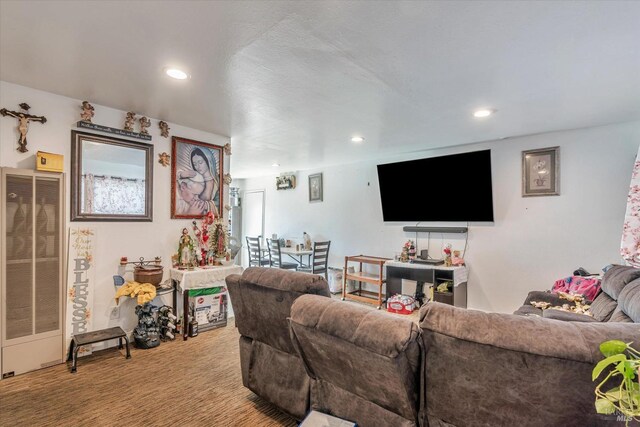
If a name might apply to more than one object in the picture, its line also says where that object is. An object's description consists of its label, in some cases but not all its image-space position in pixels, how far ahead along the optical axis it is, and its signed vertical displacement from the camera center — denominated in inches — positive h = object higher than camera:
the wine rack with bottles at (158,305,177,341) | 127.9 -44.0
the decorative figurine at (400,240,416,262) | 183.5 -21.3
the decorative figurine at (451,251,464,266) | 167.5 -23.9
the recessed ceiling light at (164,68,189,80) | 87.0 +41.7
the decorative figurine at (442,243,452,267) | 167.6 -21.7
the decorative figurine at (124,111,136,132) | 122.6 +38.4
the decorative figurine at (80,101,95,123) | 110.7 +38.5
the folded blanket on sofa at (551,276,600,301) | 113.0 -27.3
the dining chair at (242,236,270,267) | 244.4 -29.3
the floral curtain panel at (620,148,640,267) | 102.1 -3.5
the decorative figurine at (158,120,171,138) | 133.4 +39.2
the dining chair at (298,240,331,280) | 206.8 -28.9
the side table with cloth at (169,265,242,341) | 129.4 -26.9
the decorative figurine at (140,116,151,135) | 127.3 +38.7
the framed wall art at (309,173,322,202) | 241.4 +23.5
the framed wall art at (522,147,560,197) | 142.5 +21.1
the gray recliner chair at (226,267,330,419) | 70.8 -29.6
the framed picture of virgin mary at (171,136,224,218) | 139.3 +18.8
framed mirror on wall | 111.5 +15.2
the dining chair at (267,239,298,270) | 221.3 -30.3
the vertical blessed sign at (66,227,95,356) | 109.3 -23.2
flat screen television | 160.9 +16.0
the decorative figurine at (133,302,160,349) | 119.5 -44.0
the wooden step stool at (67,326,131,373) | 101.0 -41.3
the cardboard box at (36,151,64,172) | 99.8 +18.6
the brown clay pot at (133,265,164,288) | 119.4 -22.2
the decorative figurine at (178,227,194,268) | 137.6 -14.7
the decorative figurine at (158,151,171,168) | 134.3 +26.0
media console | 160.6 -34.7
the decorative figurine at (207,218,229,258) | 149.8 -10.6
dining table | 224.2 -26.6
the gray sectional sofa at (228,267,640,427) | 40.0 -21.9
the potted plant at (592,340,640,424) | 29.3 -17.6
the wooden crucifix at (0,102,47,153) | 98.7 +31.0
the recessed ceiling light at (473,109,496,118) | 116.6 +39.9
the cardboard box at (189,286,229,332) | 135.4 -40.5
